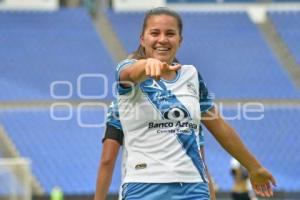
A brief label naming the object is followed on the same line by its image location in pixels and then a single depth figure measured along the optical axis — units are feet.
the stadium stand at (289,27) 121.70
